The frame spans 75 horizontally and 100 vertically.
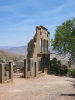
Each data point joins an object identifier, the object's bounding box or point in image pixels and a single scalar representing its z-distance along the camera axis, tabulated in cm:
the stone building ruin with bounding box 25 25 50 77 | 2208
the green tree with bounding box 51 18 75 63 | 2796
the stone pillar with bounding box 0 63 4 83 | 1611
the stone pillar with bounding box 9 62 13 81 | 1756
